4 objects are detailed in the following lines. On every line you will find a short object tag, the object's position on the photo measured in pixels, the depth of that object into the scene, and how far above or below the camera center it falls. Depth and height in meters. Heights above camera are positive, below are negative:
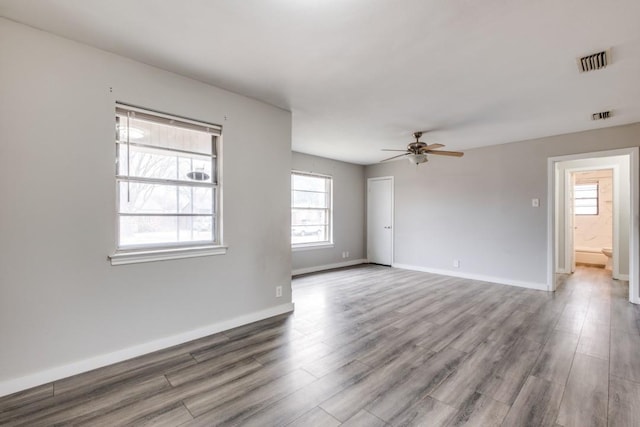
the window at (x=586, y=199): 7.24 +0.33
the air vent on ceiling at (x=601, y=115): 3.54 +1.21
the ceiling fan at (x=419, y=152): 4.05 +0.86
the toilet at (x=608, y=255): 6.28 -0.96
